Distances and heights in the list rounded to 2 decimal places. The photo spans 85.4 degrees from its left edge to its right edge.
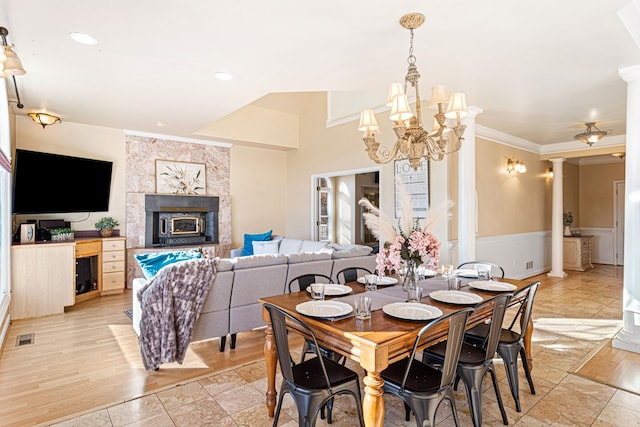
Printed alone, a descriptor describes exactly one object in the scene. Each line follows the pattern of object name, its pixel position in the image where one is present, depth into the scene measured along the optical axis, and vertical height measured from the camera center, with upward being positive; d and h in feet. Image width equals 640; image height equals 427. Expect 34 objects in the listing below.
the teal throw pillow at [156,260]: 11.05 -1.45
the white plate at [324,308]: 6.53 -1.83
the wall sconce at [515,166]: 20.33 +2.87
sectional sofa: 10.55 -2.34
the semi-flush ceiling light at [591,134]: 16.72 +3.89
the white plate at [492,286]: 8.44 -1.77
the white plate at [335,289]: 8.08 -1.79
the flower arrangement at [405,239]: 7.52 -0.52
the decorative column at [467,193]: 14.73 +0.93
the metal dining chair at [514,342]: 7.79 -3.00
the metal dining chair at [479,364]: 6.75 -2.98
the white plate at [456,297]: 7.39 -1.81
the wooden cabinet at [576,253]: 25.25 -2.81
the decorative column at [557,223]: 22.79 -0.55
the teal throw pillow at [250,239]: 21.20 -1.52
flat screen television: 15.37 +1.58
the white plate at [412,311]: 6.38 -1.84
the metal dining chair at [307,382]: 5.85 -2.95
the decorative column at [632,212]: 10.53 +0.07
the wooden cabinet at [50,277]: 14.03 -2.63
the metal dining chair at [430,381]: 5.72 -2.94
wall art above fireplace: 21.09 +2.39
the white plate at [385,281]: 9.09 -1.76
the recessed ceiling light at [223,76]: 11.40 +4.66
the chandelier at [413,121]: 8.19 +2.43
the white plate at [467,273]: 9.97 -1.72
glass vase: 7.86 -1.39
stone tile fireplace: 20.03 +1.20
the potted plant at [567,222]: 26.35 -0.57
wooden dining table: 5.42 -2.04
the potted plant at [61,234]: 15.94 -0.84
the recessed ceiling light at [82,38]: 8.80 +4.60
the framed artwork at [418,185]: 16.85 +1.51
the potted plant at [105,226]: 18.43 -0.55
